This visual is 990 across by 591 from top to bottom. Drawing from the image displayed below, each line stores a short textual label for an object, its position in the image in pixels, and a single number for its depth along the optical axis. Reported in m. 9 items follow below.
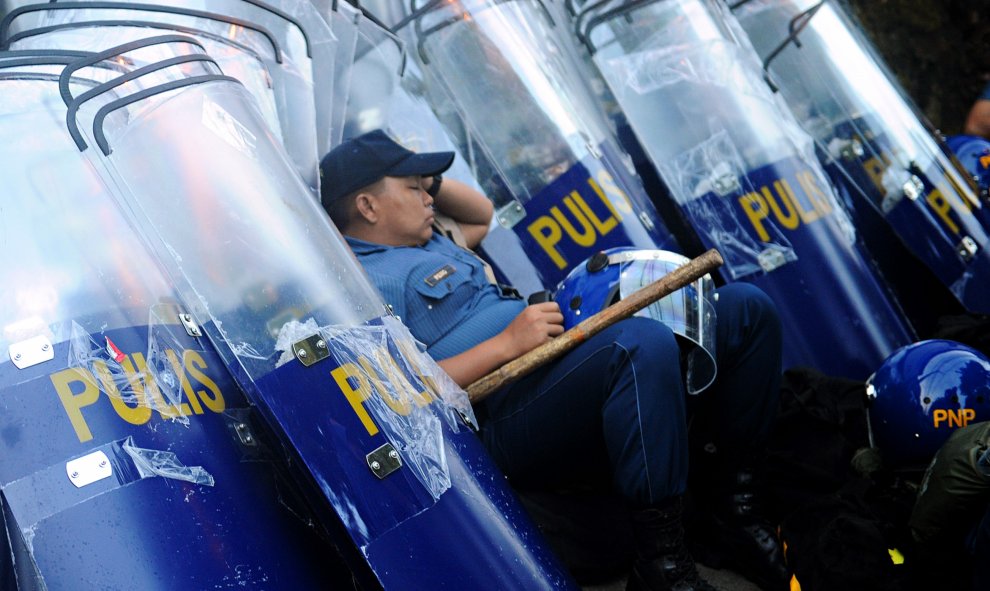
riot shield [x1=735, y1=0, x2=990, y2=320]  3.93
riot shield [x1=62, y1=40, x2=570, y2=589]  2.18
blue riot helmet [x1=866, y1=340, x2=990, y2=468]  3.16
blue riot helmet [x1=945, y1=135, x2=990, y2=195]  4.62
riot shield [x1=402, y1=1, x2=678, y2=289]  3.72
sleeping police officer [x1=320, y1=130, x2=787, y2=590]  2.61
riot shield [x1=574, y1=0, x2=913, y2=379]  3.73
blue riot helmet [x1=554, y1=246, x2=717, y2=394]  2.85
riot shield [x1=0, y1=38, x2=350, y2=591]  1.94
